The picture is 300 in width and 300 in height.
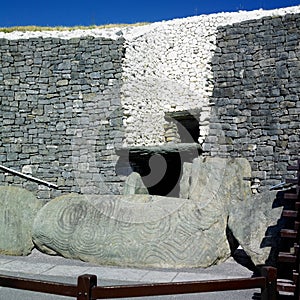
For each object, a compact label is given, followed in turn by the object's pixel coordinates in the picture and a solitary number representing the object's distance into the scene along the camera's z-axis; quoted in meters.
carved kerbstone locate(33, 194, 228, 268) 5.25
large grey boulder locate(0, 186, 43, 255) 5.96
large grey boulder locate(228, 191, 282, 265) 4.86
